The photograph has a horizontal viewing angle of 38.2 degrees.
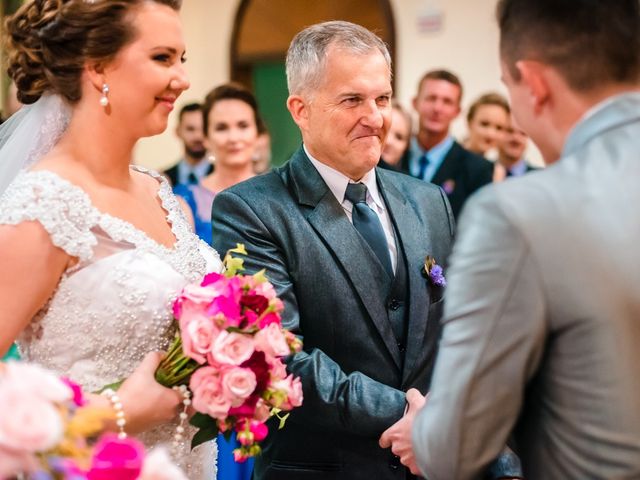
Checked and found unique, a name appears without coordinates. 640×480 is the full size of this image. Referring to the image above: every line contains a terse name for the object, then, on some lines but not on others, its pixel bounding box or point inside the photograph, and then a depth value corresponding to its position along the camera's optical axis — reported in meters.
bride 2.01
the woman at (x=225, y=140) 4.85
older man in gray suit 2.36
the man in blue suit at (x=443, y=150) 5.36
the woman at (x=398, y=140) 5.85
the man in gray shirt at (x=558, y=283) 1.44
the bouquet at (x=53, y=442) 1.29
